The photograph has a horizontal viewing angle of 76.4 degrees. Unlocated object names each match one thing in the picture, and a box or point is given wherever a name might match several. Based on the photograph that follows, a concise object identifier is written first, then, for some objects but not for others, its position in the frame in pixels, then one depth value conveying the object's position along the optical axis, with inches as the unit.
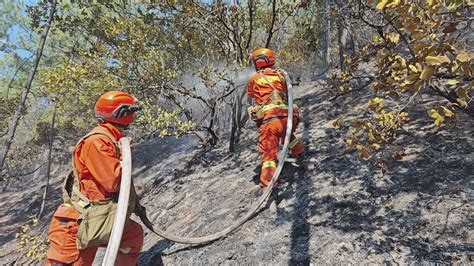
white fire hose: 112.6
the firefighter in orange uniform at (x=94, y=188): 127.5
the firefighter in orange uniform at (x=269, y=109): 201.8
